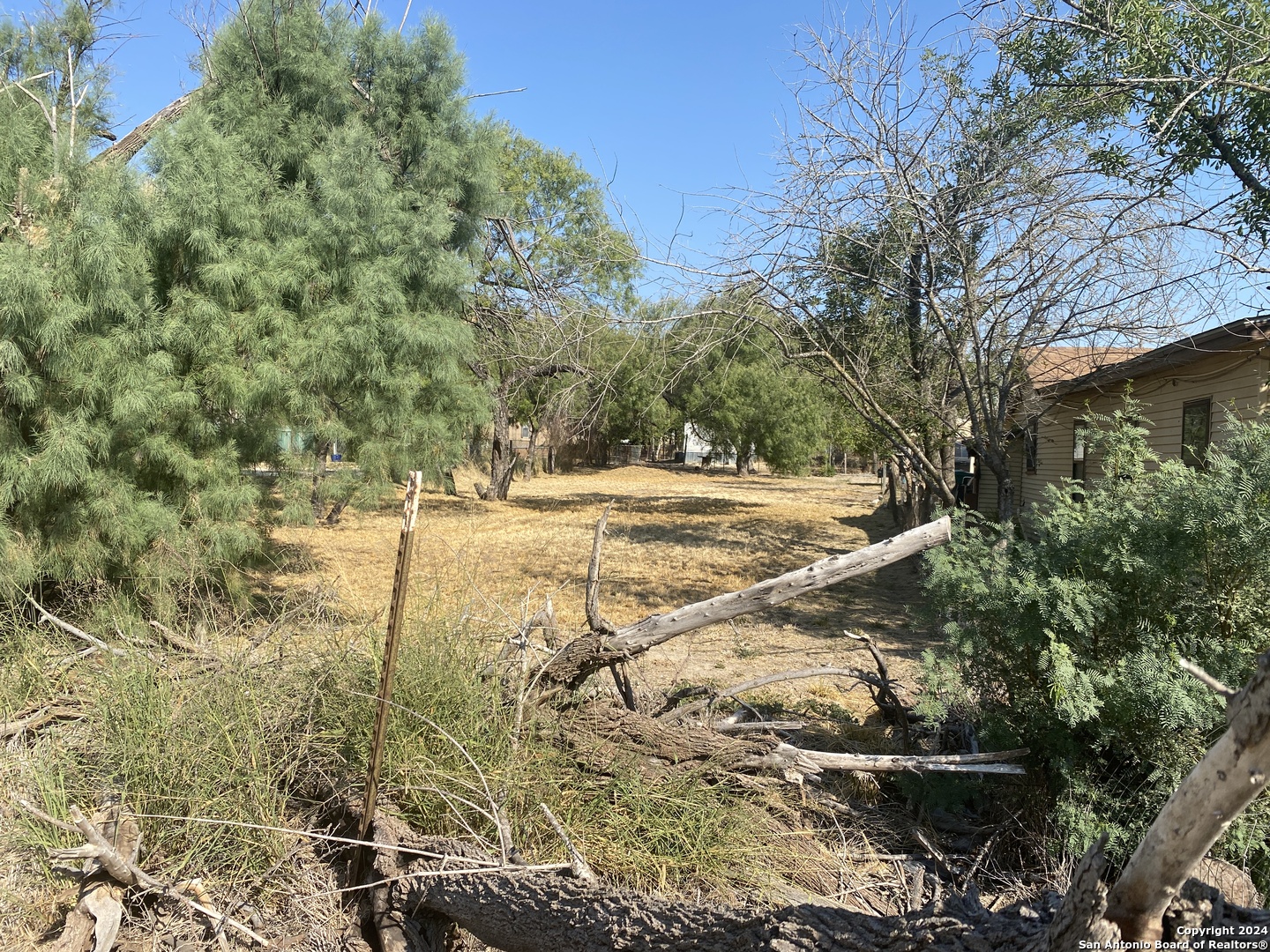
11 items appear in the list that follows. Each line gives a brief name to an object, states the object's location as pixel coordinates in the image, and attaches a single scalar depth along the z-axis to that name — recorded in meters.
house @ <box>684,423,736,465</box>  46.04
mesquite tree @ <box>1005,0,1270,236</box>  6.02
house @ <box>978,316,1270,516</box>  7.98
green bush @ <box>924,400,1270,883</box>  3.25
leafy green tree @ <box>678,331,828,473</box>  31.84
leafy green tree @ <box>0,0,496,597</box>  5.41
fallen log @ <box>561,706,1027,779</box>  3.69
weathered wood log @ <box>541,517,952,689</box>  3.67
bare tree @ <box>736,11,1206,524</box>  7.01
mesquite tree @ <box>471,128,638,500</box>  7.45
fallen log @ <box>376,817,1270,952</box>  2.13
